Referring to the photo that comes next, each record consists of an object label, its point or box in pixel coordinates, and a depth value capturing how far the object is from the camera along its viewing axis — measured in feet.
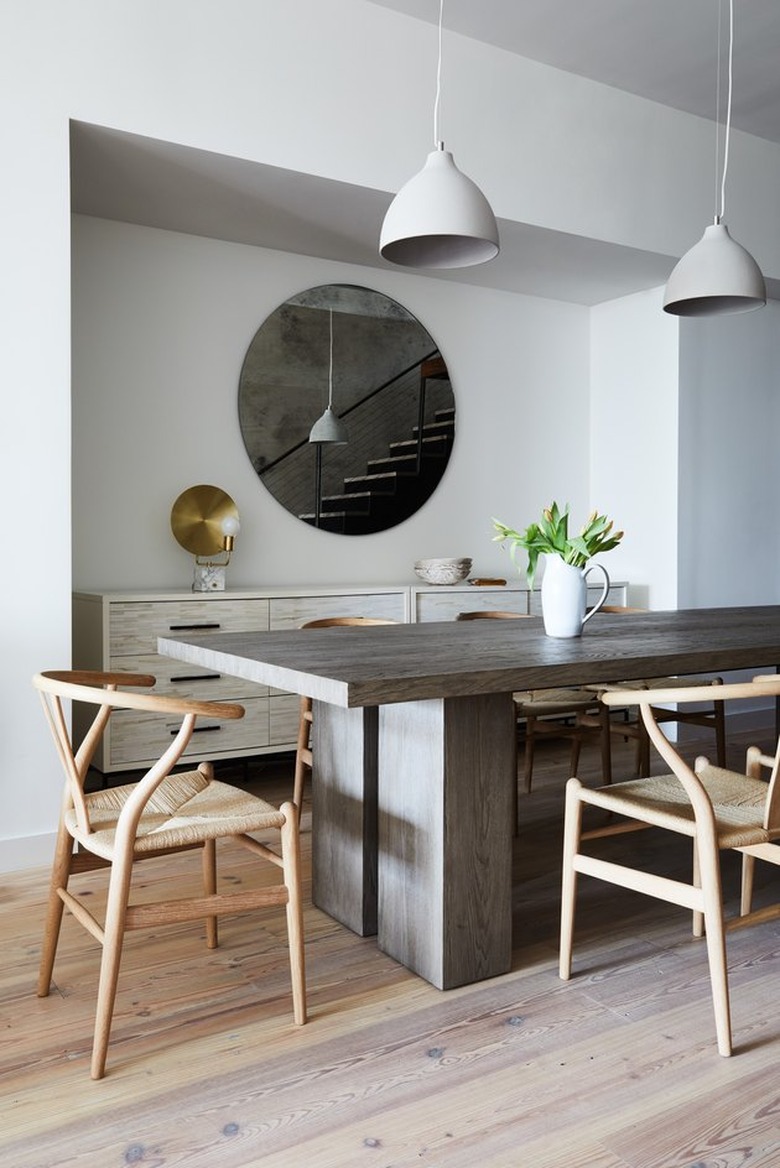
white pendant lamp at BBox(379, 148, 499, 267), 7.70
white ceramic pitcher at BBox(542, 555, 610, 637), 8.68
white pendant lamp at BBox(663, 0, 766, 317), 9.42
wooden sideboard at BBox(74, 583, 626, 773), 11.68
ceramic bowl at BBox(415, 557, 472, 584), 14.93
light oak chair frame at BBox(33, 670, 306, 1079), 5.81
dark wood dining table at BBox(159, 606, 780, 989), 6.57
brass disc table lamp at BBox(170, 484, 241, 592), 13.87
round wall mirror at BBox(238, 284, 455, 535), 14.76
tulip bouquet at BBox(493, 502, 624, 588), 8.37
